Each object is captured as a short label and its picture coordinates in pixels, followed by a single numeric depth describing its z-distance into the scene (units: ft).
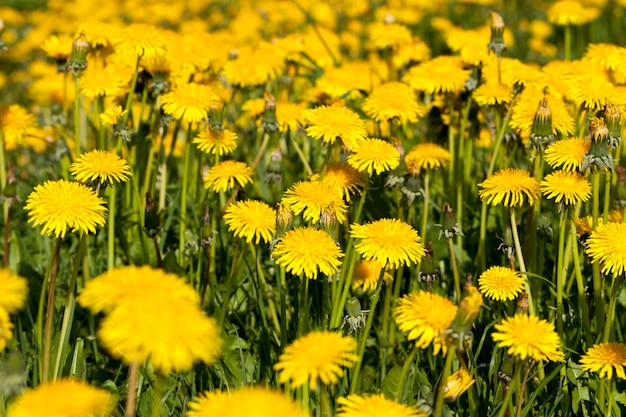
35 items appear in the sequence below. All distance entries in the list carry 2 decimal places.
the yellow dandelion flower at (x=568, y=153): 4.45
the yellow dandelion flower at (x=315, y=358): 3.81
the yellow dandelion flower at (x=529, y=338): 3.97
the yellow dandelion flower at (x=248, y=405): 3.71
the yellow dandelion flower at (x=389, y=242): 4.18
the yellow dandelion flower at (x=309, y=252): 4.14
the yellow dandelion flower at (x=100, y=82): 4.97
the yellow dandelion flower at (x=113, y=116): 4.79
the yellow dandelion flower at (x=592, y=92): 4.73
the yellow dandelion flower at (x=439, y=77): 5.04
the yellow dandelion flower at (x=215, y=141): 4.82
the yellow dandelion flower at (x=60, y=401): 3.72
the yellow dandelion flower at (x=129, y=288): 3.74
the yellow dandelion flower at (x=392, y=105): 4.86
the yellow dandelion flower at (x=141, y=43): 4.84
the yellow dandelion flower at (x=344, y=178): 4.53
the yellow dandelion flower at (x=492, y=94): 4.92
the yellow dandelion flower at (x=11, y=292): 3.83
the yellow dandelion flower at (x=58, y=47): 5.12
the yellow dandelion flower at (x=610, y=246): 4.24
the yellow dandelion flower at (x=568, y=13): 5.92
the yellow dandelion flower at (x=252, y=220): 4.38
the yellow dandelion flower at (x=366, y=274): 4.67
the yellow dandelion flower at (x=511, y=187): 4.40
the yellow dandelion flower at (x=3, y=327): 3.86
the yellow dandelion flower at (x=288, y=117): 5.02
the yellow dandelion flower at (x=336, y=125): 4.50
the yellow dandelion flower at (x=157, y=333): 3.66
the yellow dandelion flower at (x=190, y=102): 4.72
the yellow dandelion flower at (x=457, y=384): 3.99
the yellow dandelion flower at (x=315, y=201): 4.36
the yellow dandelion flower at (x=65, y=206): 4.14
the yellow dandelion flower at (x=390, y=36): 5.63
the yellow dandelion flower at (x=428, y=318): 3.95
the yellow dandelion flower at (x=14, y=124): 5.10
